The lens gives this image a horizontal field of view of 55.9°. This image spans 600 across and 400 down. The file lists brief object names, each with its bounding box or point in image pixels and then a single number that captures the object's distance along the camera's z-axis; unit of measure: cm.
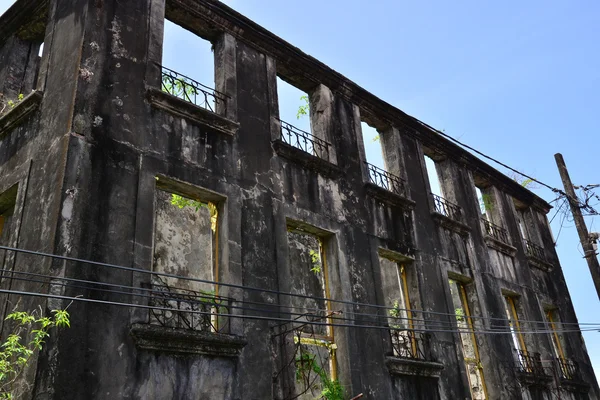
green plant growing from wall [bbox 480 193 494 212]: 1586
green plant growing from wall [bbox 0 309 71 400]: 600
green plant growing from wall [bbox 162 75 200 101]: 887
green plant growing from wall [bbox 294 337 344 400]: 866
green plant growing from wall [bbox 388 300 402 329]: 1200
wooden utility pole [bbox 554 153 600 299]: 1362
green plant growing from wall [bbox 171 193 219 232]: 859
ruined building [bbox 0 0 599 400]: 679
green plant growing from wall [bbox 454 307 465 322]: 1266
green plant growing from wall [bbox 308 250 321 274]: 1585
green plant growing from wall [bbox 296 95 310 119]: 1188
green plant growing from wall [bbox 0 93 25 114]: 925
